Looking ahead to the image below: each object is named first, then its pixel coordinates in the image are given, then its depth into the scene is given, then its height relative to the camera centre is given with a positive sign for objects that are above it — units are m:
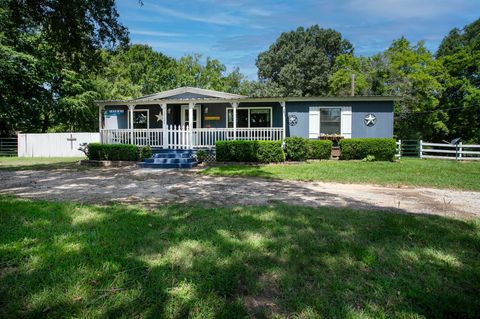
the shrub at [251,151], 12.72 -0.47
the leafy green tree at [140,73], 31.84 +7.82
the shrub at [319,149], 13.79 -0.43
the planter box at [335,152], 15.35 -0.63
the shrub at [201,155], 13.52 -0.66
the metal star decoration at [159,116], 18.06 +1.32
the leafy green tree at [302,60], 39.31 +10.26
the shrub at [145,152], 13.88 -0.55
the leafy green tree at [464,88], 24.84 +3.97
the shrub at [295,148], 13.23 -0.37
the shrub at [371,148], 13.90 -0.40
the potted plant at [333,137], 15.98 +0.09
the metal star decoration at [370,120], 15.95 +0.93
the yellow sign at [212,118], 17.55 +1.16
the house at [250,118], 15.14 +1.11
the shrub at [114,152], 13.76 -0.53
